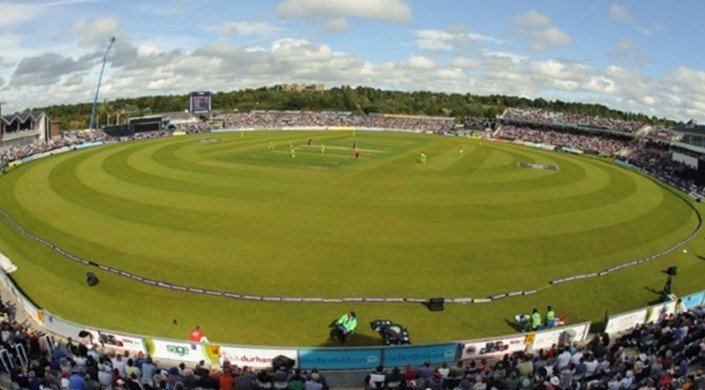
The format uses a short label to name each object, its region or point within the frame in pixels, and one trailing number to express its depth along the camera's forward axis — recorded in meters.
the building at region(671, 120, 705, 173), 57.44
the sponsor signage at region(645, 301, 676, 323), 19.04
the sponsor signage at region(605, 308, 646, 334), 18.19
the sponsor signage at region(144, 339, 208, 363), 15.70
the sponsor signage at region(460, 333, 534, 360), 16.17
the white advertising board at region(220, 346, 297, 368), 15.34
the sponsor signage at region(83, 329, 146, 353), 16.08
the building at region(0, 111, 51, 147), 71.81
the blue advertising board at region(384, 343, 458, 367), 15.61
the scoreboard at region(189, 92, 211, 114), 113.25
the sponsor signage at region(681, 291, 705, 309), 20.20
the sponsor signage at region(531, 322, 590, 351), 17.11
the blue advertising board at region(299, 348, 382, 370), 15.32
